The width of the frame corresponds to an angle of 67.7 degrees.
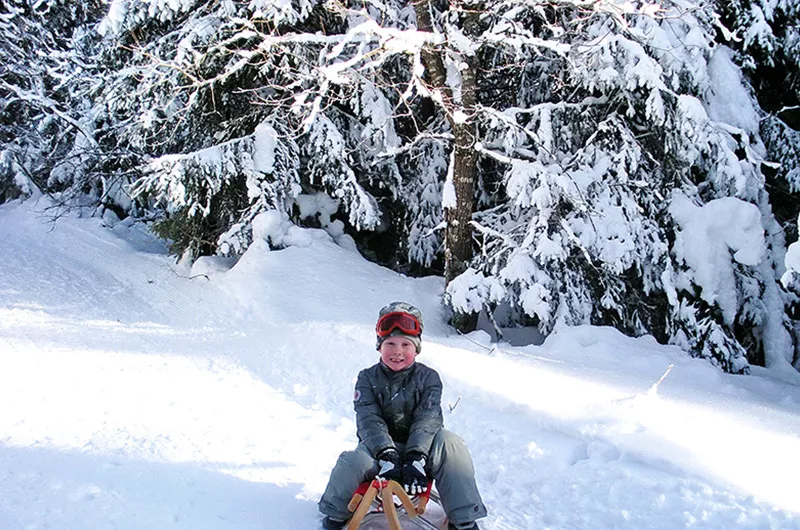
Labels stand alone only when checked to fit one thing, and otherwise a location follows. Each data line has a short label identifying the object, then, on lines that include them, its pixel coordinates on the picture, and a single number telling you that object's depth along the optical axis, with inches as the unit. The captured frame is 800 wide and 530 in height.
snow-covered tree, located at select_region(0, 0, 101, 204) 470.0
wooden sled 108.6
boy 112.0
